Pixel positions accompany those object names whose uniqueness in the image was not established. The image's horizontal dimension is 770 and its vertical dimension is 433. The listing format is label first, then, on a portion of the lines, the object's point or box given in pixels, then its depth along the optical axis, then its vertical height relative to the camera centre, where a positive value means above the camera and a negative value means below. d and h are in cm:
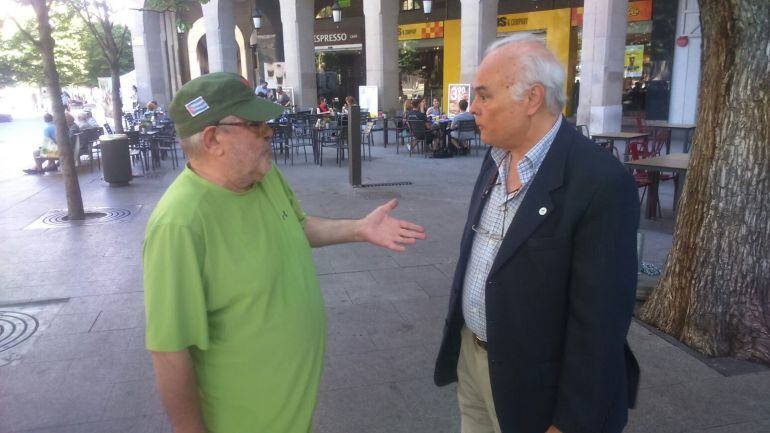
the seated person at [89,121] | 1522 -42
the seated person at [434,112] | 1585 -39
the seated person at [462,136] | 1436 -98
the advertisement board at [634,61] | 1866 +106
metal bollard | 997 -77
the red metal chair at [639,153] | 801 -97
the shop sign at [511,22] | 2197 +282
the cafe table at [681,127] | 1004 -61
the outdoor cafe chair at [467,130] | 1371 -78
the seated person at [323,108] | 1861 -25
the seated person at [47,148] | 1288 -96
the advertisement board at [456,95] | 1612 +5
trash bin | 1072 -101
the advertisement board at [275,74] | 2616 +123
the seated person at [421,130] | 1401 -77
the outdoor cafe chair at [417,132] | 1393 -82
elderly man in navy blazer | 171 -51
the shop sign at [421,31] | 2464 +294
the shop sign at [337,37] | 2747 +299
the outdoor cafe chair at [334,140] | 1309 -92
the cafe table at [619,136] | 929 -69
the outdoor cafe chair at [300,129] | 1416 -72
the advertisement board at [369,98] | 1919 +4
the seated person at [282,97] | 1939 +14
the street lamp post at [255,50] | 2969 +268
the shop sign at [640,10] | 1809 +261
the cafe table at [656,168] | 647 -85
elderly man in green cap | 160 -53
